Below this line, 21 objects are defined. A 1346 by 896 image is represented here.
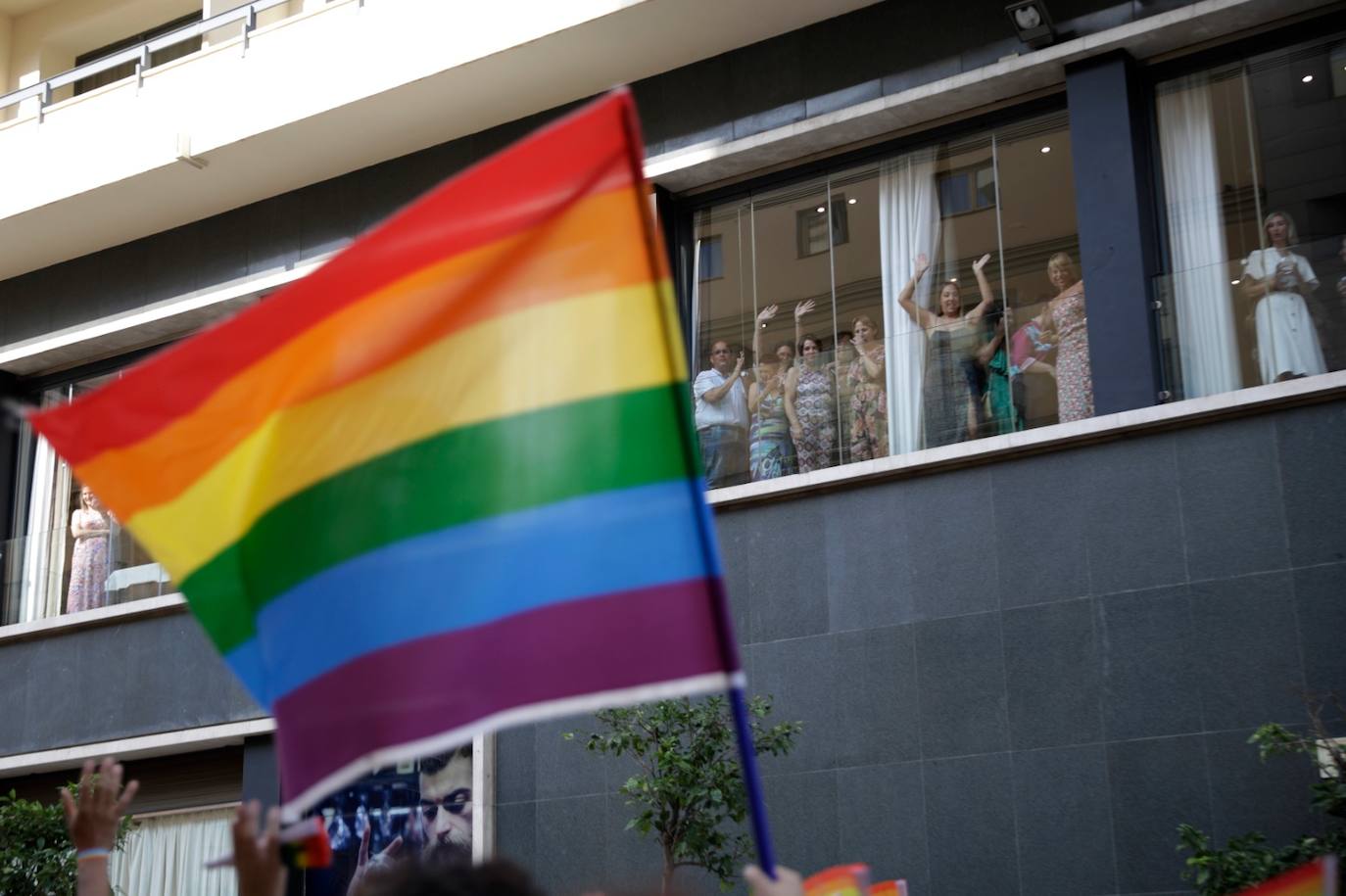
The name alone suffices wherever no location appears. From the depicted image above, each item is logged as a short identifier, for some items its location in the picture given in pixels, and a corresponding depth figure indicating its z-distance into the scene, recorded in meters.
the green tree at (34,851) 14.80
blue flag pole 4.02
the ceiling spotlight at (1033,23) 14.01
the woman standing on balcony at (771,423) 15.01
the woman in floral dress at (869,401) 14.64
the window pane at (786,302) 15.09
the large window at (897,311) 14.05
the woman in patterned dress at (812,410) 14.84
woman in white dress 12.65
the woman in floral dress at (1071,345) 13.70
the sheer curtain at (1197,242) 13.20
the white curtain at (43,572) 19.28
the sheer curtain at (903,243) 14.73
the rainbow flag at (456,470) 4.83
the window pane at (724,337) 15.38
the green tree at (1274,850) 10.57
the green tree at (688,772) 12.07
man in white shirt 15.30
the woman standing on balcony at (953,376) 14.12
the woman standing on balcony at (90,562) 18.89
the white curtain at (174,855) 17.50
